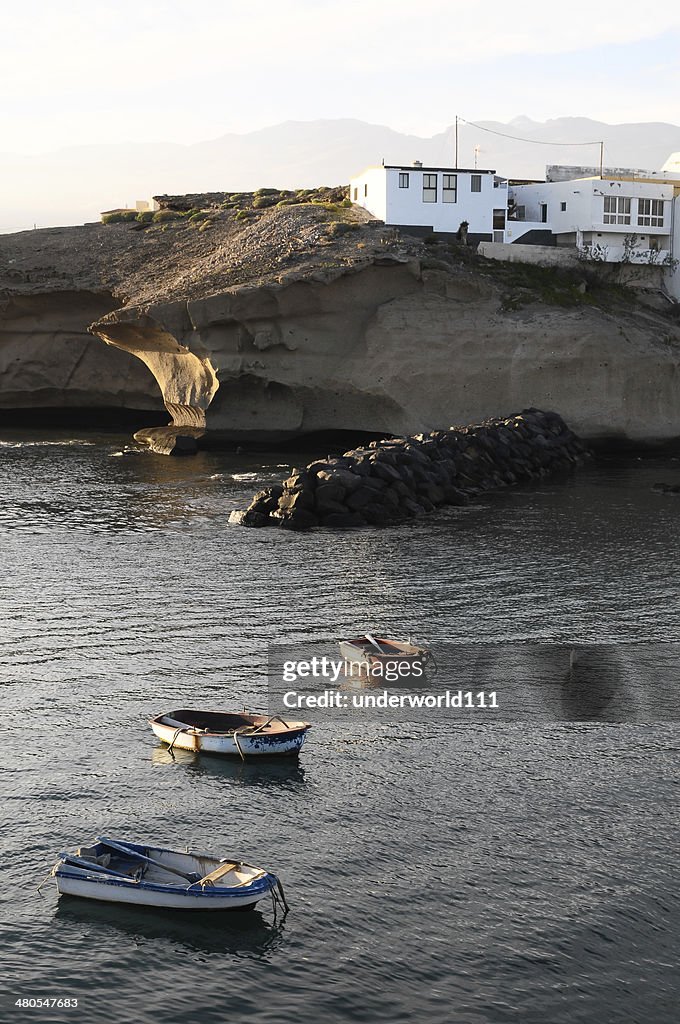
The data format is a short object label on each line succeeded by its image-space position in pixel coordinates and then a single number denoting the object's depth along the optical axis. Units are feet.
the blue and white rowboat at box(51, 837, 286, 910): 65.57
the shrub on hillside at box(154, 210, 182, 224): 318.04
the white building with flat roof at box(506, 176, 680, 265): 291.17
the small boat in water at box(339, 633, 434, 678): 105.70
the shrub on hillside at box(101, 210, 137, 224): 338.75
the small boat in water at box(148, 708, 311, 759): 86.17
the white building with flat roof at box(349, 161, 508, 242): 280.92
